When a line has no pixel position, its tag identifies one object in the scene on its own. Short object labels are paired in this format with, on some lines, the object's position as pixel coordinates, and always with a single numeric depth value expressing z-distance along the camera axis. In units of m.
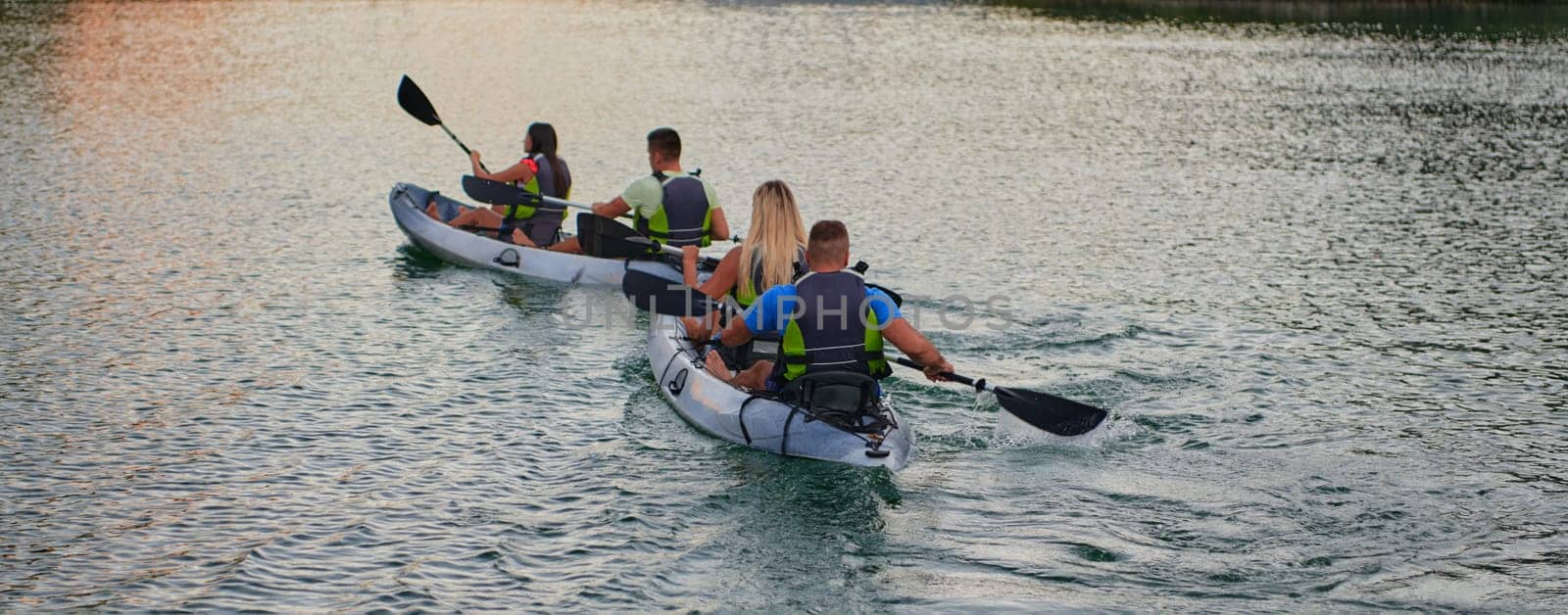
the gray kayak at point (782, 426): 10.54
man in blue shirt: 10.34
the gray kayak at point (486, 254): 17.00
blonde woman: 11.28
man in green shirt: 15.20
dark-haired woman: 17.50
